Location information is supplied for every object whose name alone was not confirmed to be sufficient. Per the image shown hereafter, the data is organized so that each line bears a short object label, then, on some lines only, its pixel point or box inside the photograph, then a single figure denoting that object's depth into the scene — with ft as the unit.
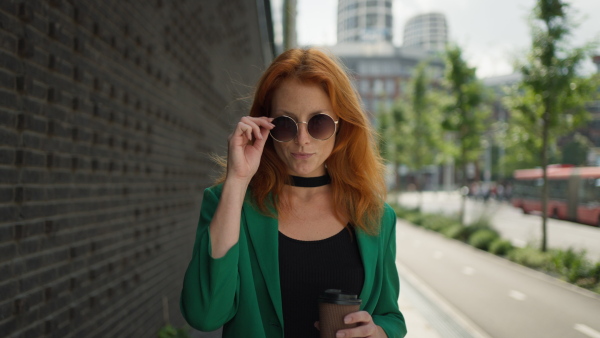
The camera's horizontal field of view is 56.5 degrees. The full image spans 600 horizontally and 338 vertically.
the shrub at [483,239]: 47.37
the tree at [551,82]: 39.50
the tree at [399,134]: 110.63
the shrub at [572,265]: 31.24
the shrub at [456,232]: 55.62
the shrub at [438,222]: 63.16
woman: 5.62
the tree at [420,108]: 96.12
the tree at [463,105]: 63.26
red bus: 57.47
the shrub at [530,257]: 36.32
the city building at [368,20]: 462.19
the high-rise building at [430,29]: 585.22
